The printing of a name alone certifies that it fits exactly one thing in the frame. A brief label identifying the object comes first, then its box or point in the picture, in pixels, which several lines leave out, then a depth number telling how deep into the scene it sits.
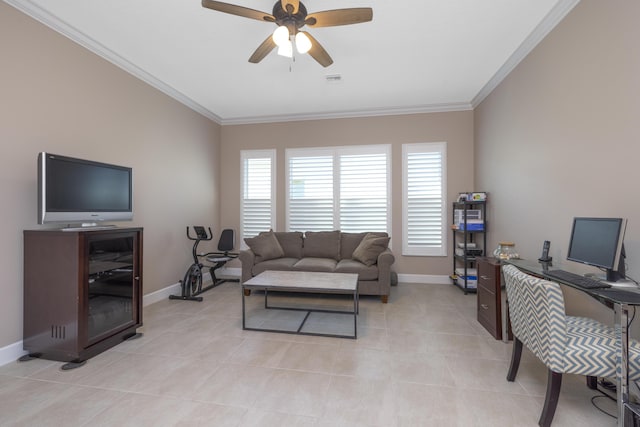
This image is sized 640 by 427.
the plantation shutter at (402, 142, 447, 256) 4.56
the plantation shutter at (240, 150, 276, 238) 5.08
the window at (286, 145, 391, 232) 4.73
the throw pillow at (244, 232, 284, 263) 4.11
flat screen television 2.13
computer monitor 1.66
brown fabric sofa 3.67
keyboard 1.58
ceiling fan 1.97
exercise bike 3.80
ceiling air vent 3.53
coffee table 2.70
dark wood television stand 2.15
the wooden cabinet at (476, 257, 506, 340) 2.60
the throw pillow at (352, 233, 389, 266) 3.86
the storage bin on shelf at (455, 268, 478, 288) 4.03
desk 1.33
